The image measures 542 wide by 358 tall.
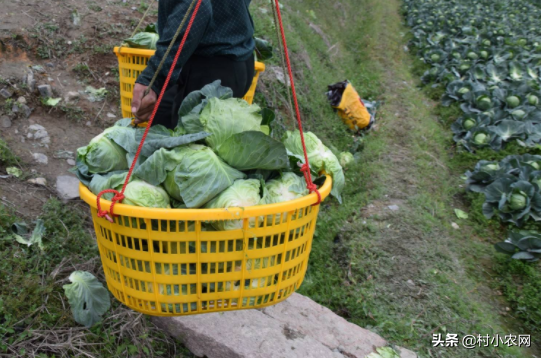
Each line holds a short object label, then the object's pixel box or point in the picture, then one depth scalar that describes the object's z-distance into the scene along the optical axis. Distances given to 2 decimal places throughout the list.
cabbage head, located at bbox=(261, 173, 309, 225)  1.97
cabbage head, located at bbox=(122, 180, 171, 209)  1.80
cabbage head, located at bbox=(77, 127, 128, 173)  2.06
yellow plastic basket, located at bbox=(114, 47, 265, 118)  3.26
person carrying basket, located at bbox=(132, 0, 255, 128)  2.45
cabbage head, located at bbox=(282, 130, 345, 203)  2.25
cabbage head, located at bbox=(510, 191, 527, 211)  4.77
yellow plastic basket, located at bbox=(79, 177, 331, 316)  1.69
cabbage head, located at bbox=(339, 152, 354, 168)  5.55
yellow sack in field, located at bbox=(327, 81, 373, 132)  6.69
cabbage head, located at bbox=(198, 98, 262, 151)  2.02
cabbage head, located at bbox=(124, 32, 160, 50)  3.43
